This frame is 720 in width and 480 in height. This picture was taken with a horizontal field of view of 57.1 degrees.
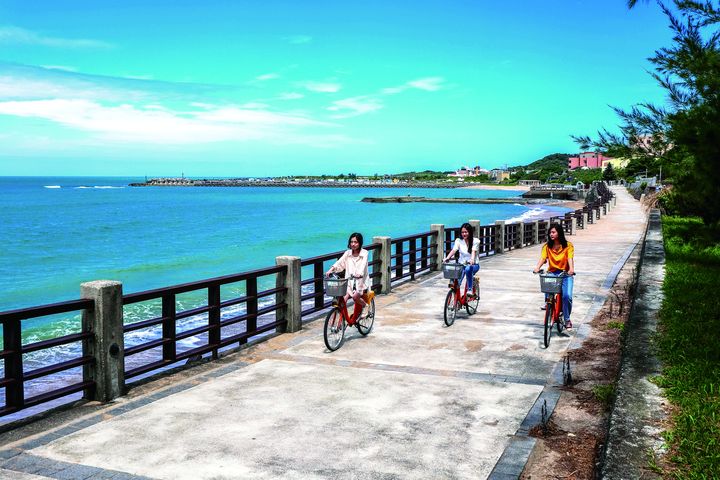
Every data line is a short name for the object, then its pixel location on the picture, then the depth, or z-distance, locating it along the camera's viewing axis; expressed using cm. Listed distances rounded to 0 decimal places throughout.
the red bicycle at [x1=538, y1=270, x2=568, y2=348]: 973
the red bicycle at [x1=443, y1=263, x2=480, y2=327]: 1109
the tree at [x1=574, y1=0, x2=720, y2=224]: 461
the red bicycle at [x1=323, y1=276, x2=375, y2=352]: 924
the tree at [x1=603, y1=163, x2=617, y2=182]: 15423
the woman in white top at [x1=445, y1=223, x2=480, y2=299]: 1149
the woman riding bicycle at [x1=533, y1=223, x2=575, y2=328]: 1018
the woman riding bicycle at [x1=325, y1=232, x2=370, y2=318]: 968
